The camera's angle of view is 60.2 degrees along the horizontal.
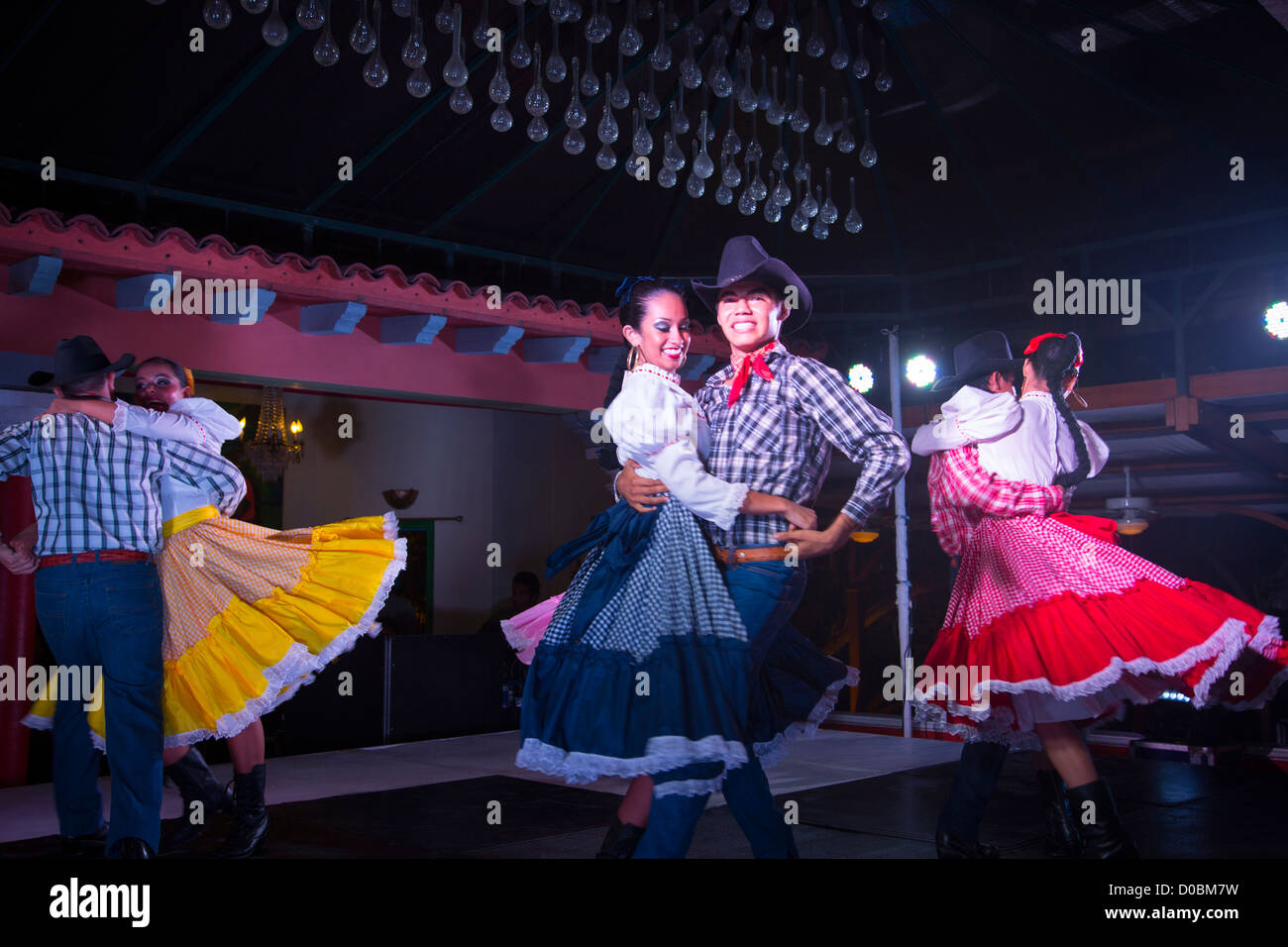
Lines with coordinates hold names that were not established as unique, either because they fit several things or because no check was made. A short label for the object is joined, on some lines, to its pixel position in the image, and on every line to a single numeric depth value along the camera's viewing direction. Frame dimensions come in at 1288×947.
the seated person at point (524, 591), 8.42
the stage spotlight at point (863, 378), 8.33
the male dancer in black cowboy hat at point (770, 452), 2.91
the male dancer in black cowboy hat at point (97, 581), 3.45
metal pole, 6.40
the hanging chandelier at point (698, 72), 4.82
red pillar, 5.44
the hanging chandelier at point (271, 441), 8.73
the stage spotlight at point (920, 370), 8.15
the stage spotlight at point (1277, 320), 7.22
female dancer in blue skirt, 2.64
